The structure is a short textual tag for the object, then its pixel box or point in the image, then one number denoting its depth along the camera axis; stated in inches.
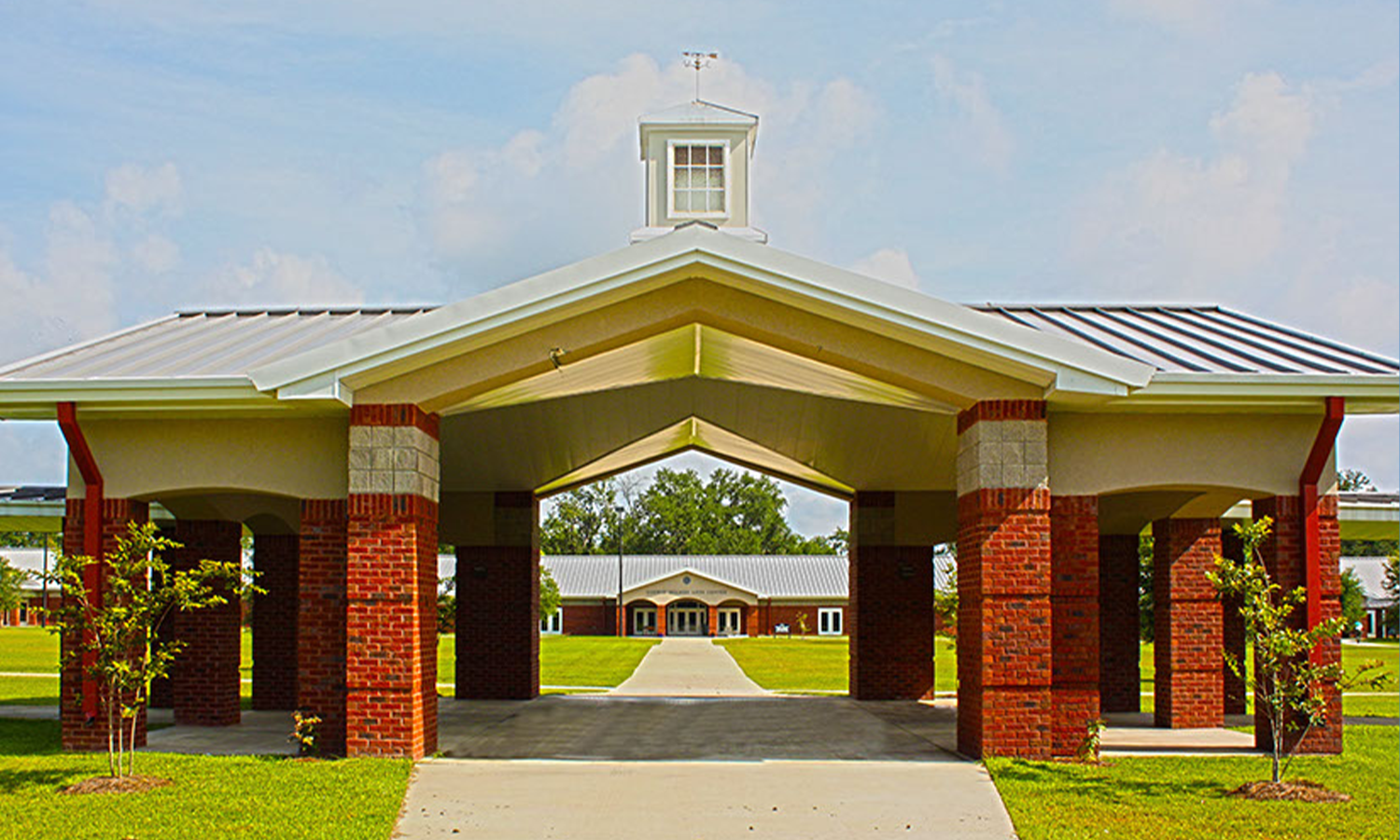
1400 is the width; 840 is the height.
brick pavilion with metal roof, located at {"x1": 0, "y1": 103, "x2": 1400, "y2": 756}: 537.3
